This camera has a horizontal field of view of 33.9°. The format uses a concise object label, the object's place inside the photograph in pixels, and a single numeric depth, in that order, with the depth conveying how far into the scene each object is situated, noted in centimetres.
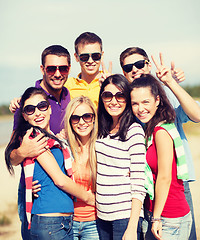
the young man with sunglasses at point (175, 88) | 364
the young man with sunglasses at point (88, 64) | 502
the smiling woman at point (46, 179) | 334
